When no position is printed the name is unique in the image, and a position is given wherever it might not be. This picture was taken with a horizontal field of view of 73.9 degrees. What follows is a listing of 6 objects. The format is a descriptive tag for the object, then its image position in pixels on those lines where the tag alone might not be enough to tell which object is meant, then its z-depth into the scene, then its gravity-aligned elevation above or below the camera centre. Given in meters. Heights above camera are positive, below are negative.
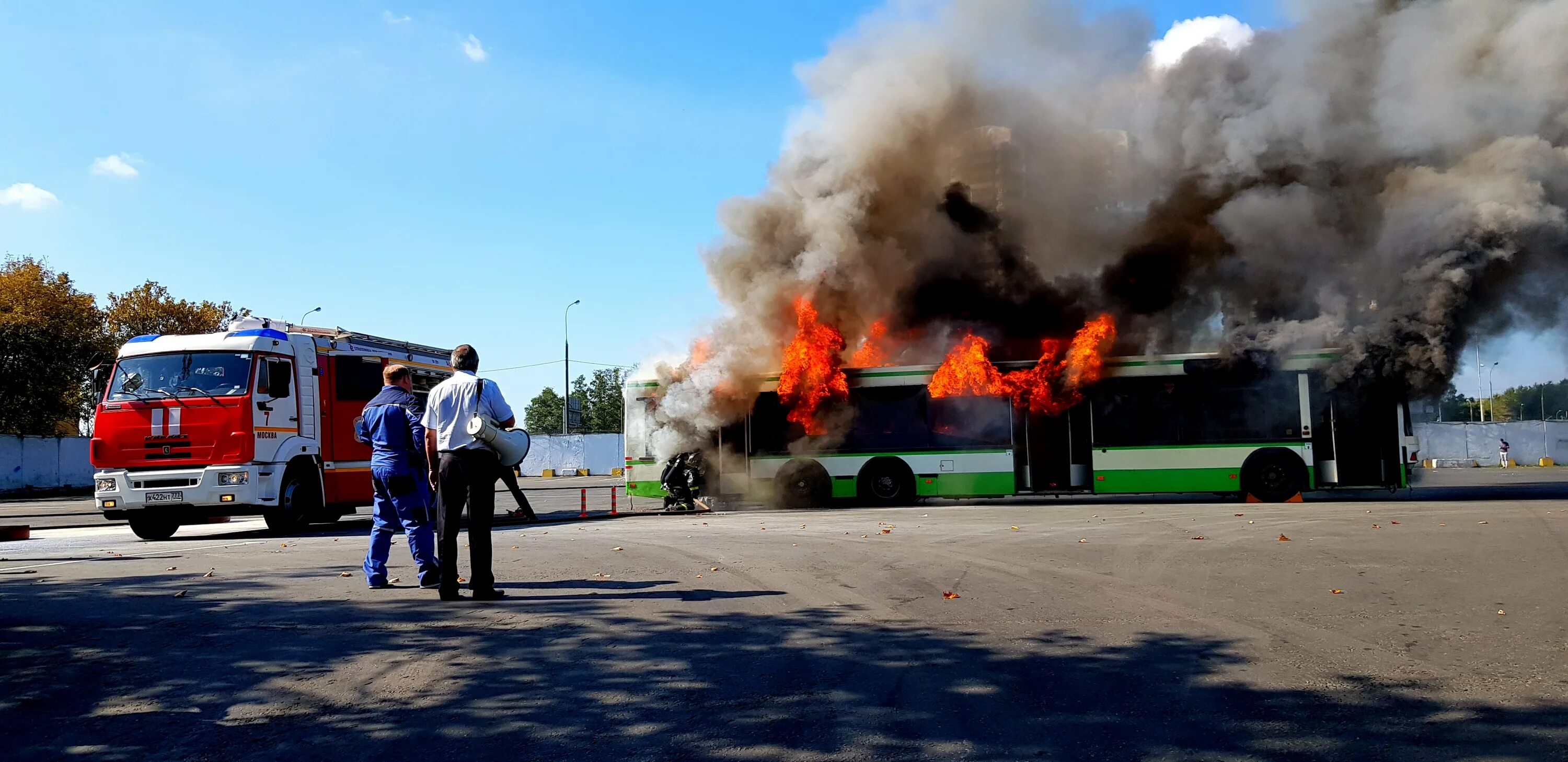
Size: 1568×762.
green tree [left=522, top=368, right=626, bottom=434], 81.19 +3.51
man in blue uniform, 8.11 -0.17
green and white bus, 19.78 -0.10
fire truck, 14.76 +0.49
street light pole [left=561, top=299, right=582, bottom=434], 51.75 +3.89
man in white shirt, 7.38 -0.08
